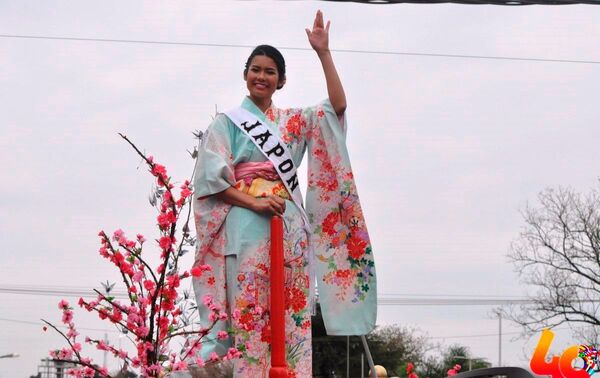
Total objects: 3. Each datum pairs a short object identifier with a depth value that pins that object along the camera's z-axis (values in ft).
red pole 13.66
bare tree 77.87
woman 17.39
